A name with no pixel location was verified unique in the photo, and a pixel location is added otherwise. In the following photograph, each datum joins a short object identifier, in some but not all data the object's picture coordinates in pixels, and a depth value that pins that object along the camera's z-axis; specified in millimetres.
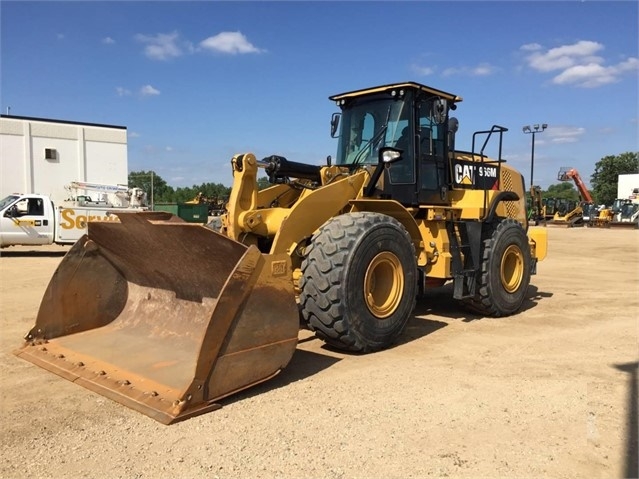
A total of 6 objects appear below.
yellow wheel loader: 3996
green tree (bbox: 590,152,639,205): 74000
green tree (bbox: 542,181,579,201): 87006
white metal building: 28109
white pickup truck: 15320
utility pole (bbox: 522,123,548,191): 39178
